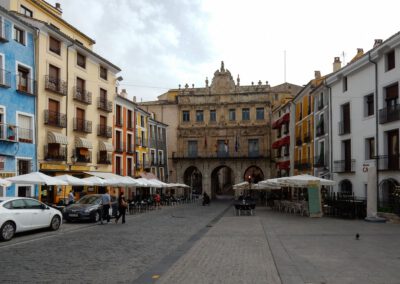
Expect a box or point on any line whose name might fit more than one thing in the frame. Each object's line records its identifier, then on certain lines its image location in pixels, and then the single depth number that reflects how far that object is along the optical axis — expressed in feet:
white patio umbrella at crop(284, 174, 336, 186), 80.02
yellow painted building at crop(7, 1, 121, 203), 91.91
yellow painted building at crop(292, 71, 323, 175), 128.20
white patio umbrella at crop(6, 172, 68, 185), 65.10
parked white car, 46.84
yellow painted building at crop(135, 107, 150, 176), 153.28
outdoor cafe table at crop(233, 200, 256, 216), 88.28
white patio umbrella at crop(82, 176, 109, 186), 81.30
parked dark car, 69.62
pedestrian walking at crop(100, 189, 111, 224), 69.84
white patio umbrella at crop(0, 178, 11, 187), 63.89
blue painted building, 79.46
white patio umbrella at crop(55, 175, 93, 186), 74.60
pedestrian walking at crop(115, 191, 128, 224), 69.67
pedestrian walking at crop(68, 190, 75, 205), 85.67
